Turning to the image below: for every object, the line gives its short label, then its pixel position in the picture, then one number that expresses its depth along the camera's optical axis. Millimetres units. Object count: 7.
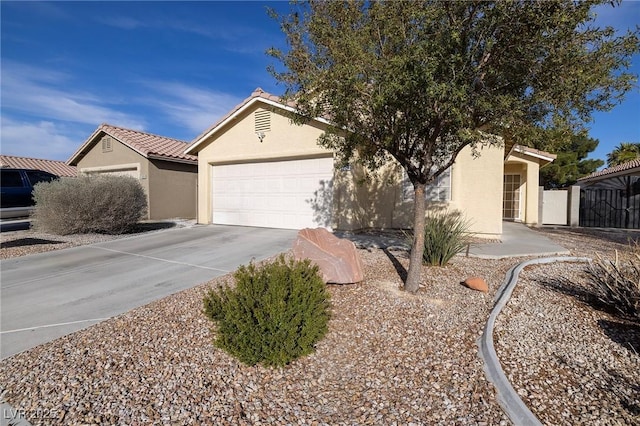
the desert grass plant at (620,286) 4461
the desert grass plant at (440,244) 6809
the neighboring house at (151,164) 15867
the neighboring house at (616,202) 15891
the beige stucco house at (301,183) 10828
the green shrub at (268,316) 3311
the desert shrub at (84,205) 10836
